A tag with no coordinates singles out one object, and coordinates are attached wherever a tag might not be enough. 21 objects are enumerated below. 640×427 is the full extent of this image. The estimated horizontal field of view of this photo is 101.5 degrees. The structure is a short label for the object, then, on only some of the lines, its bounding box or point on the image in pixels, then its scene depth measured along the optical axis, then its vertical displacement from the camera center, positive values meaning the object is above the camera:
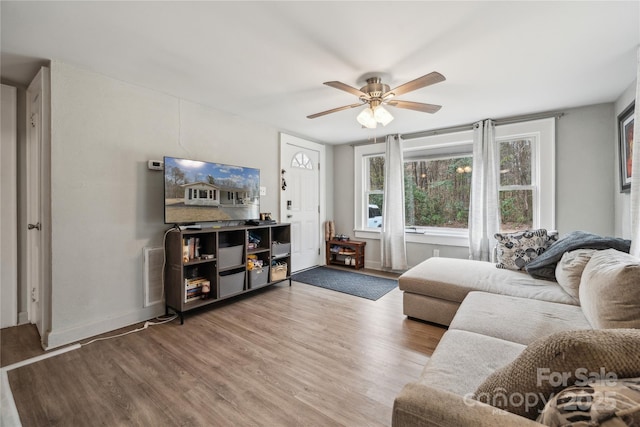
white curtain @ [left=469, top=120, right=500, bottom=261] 3.47 +0.23
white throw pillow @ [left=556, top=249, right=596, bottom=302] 1.87 -0.44
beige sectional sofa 0.70 -0.64
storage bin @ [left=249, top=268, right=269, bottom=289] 3.17 -0.81
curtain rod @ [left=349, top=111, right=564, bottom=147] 3.21 +1.20
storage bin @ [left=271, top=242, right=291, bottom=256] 3.47 -0.49
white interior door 2.08 +0.18
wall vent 2.59 -0.63
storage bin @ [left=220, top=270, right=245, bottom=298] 2.83 -0.79
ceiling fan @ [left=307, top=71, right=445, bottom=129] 2.14 +0.97
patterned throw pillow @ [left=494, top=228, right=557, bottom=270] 2.59 -0.37
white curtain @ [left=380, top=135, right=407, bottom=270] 4.25 +0.20
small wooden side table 4.61 -0.74
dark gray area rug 3.42 -1.02
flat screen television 2.56 +0.23
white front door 4.13 +0.23
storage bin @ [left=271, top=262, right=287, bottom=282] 3.46 -0.80
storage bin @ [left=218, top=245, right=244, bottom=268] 2.83 -0.48
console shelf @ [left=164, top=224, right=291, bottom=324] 2.58 -0.58
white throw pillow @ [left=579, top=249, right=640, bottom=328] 1.20 -0.42
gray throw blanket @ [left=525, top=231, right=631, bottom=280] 1.98 -0.30
